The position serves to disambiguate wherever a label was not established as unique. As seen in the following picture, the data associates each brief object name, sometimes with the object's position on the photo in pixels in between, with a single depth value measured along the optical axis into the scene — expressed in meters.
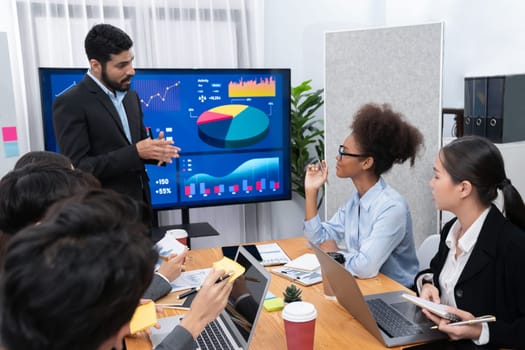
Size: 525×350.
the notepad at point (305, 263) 1.91
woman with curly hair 1.88
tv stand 3.17
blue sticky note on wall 2.92
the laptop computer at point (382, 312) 1.31
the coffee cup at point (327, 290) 1.61
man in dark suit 2.30
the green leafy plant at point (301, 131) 3.69
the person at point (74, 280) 0.62
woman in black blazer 1.31
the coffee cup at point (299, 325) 1.20
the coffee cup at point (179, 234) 2.00
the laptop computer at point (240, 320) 1.24
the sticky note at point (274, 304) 1.57
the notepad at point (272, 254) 1.99
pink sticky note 2.91
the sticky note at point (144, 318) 1.21
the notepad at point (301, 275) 1.78
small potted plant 1.55
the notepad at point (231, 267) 1.23
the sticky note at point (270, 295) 1.65
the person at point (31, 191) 1.15
